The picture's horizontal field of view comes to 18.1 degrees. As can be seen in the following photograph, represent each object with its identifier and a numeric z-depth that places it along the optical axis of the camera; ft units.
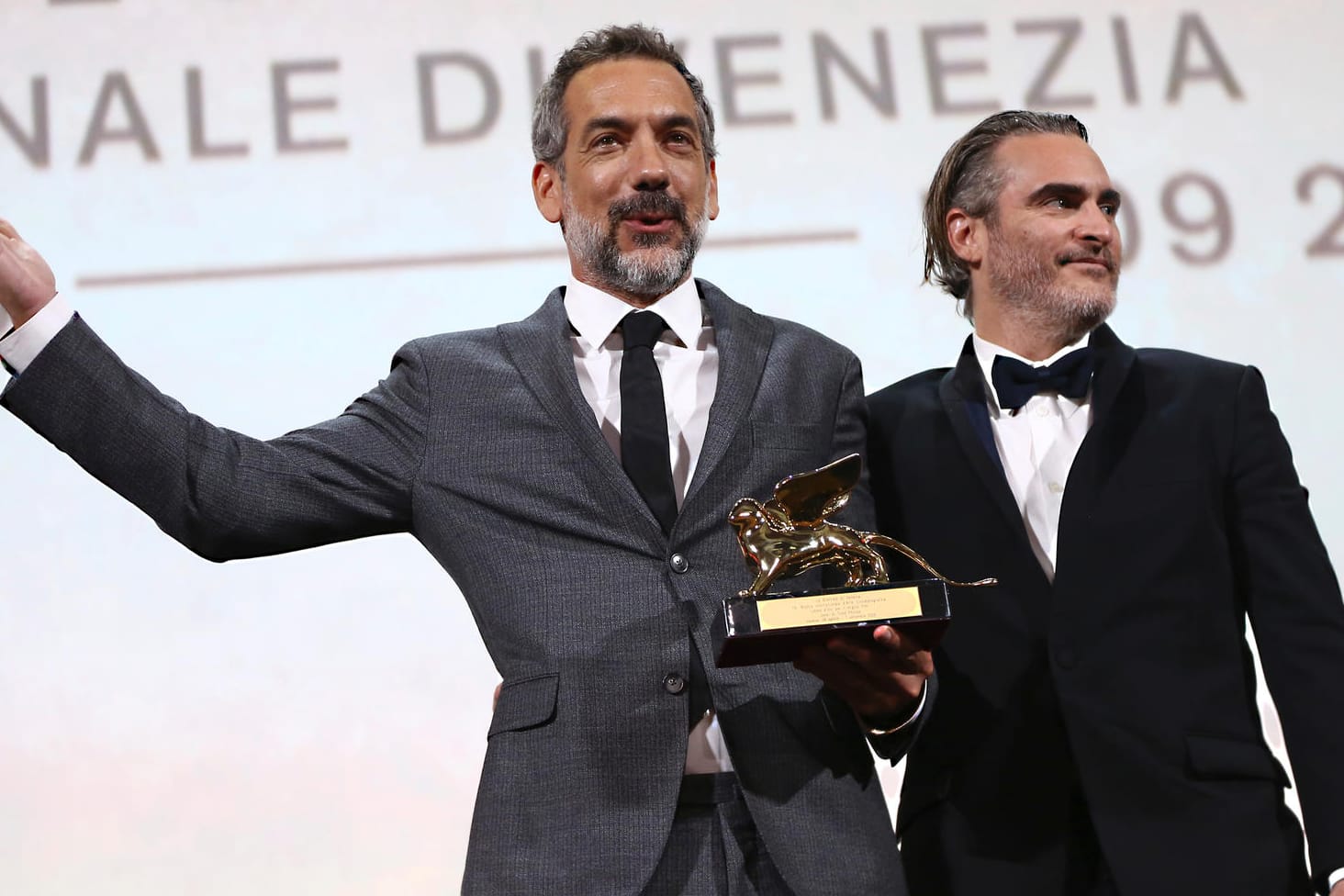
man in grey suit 12.43
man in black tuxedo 13.13
